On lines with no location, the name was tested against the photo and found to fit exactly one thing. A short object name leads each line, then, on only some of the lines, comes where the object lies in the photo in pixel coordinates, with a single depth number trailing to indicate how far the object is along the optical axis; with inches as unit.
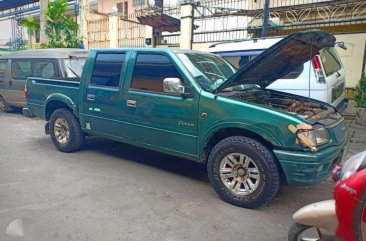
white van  210.7
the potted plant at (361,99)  290.0
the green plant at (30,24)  536.4
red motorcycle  79.4
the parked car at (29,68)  289.7
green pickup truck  124.4
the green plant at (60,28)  474.6
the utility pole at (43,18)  474.3
